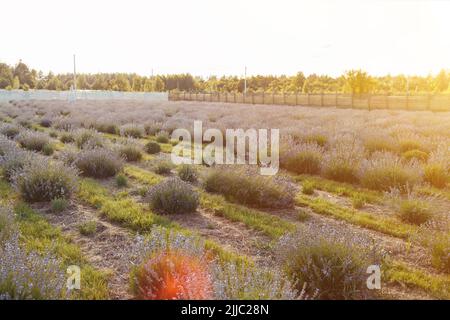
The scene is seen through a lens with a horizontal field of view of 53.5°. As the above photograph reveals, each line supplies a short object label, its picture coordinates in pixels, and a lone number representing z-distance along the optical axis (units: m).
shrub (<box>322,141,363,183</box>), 10.12
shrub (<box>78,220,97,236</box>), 6.30
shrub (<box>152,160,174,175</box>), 10.71
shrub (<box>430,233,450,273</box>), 5.23
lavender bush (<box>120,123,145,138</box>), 18.67
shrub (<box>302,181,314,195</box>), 9.08
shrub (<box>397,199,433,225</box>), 6.93
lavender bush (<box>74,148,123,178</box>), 10.16
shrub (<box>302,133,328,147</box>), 14.26
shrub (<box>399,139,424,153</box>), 13.02
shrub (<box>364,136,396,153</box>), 12.91
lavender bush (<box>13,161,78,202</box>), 7.77
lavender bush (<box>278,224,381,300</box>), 4.33
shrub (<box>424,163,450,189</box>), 9.65
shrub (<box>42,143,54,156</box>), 12.86
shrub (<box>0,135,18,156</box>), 10.89
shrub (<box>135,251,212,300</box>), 3.80
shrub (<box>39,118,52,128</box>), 23.06
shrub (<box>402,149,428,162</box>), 11.62
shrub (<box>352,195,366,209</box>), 8.02
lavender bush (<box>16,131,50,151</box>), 13.50
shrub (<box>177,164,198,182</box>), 9.83
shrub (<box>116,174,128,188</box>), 9.34
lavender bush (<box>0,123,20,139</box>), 16.51
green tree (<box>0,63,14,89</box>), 90.88
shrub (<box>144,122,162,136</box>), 19.70
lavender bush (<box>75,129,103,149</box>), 13.73
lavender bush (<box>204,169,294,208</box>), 7.87
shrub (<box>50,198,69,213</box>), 7.25
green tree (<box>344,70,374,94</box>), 65.62
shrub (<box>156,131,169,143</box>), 17.11
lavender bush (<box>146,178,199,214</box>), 7.30
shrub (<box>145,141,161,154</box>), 14.28
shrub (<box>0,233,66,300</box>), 3.50
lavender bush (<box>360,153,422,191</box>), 8.99
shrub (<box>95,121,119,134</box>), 20.81
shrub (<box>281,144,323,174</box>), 11.04
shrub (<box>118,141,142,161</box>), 12.49
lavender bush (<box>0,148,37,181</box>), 9.37
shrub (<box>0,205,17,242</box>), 5.18
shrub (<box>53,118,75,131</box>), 20.80
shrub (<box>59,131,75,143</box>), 16.22
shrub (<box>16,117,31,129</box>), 22.19
